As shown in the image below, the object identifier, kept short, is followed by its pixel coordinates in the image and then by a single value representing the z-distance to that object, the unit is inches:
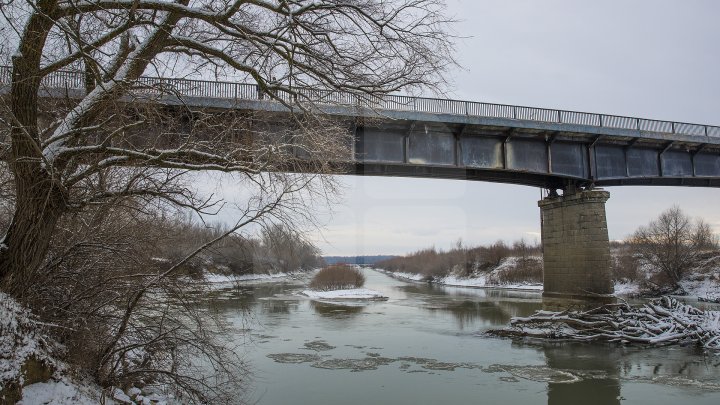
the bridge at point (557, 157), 817.5
